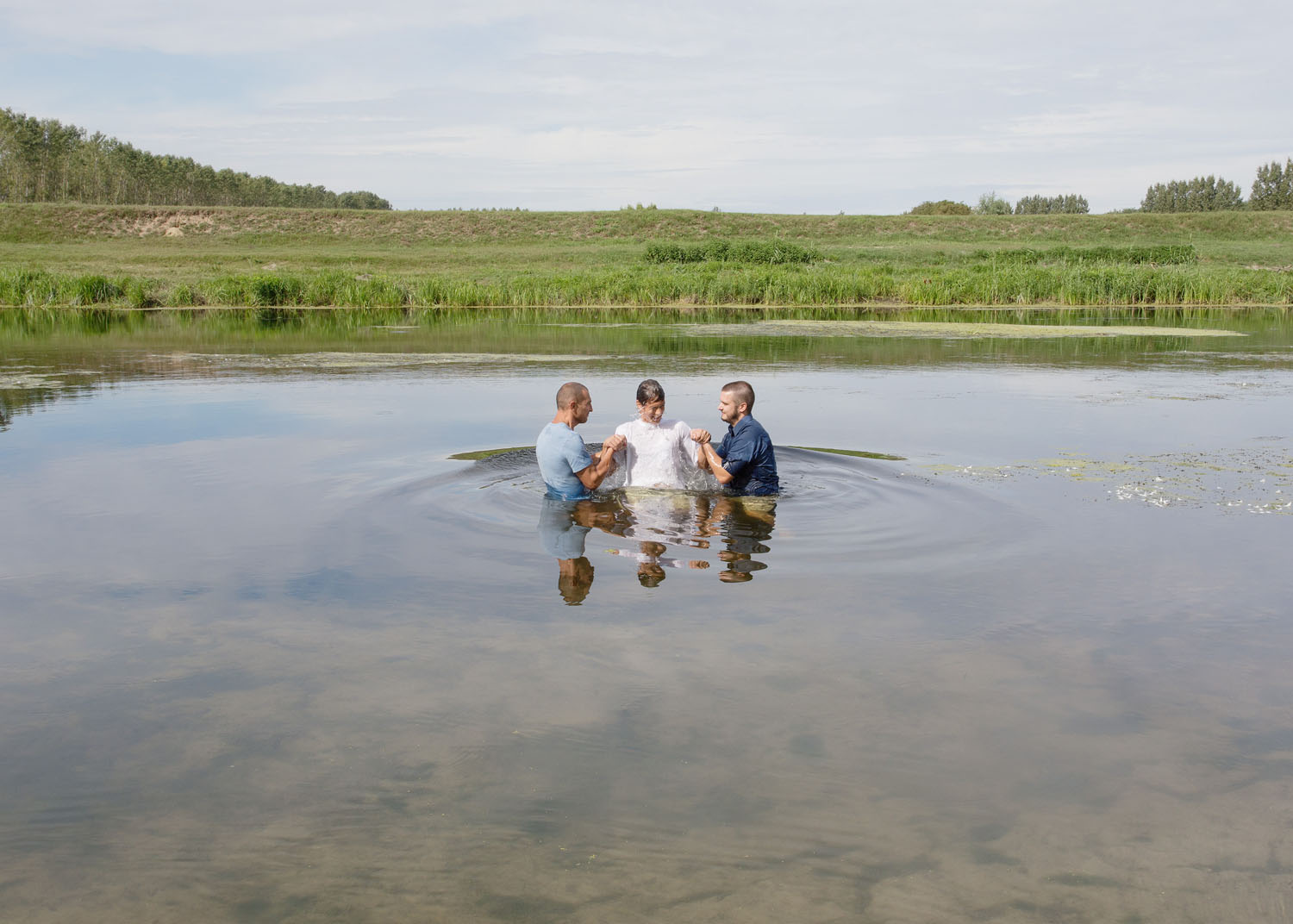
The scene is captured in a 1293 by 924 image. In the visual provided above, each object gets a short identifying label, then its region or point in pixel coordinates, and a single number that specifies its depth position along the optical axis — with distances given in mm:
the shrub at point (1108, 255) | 56250
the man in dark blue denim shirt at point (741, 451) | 9609
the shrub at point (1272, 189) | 129375
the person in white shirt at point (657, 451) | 9711
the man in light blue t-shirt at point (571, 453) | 9297
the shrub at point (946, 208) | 101250
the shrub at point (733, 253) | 56969
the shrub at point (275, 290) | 39812
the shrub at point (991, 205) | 122125
